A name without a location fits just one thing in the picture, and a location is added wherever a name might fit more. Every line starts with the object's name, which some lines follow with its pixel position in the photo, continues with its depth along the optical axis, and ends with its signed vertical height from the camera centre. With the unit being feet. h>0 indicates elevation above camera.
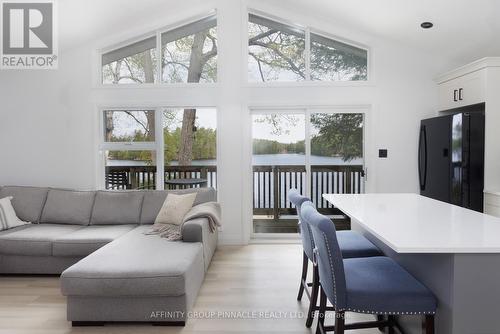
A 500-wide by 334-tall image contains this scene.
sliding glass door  15.70 +0.49
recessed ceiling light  12.96 +5.06
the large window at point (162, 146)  15.78 +0.70
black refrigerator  11.39 +0.07
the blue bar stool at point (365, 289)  5.49 -2.09
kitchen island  4.90 -1.49
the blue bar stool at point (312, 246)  7.77 -2.01
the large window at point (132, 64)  15.83 +4.46
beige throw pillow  12.60 -1.74
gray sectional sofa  8.20 -2.55
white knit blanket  11.19 -2.07
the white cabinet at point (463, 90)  11.59 +2.57
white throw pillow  12.74 -2.02
